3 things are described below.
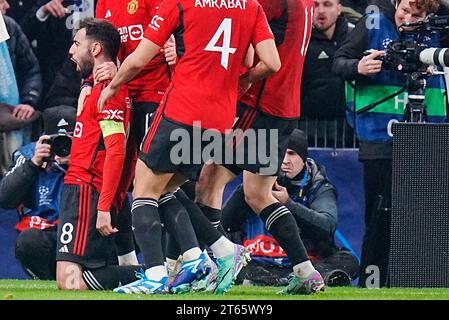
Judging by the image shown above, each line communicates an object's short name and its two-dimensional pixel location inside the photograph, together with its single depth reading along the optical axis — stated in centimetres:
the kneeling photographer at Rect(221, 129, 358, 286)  1064
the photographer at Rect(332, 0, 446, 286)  1084
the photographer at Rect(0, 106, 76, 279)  1080
